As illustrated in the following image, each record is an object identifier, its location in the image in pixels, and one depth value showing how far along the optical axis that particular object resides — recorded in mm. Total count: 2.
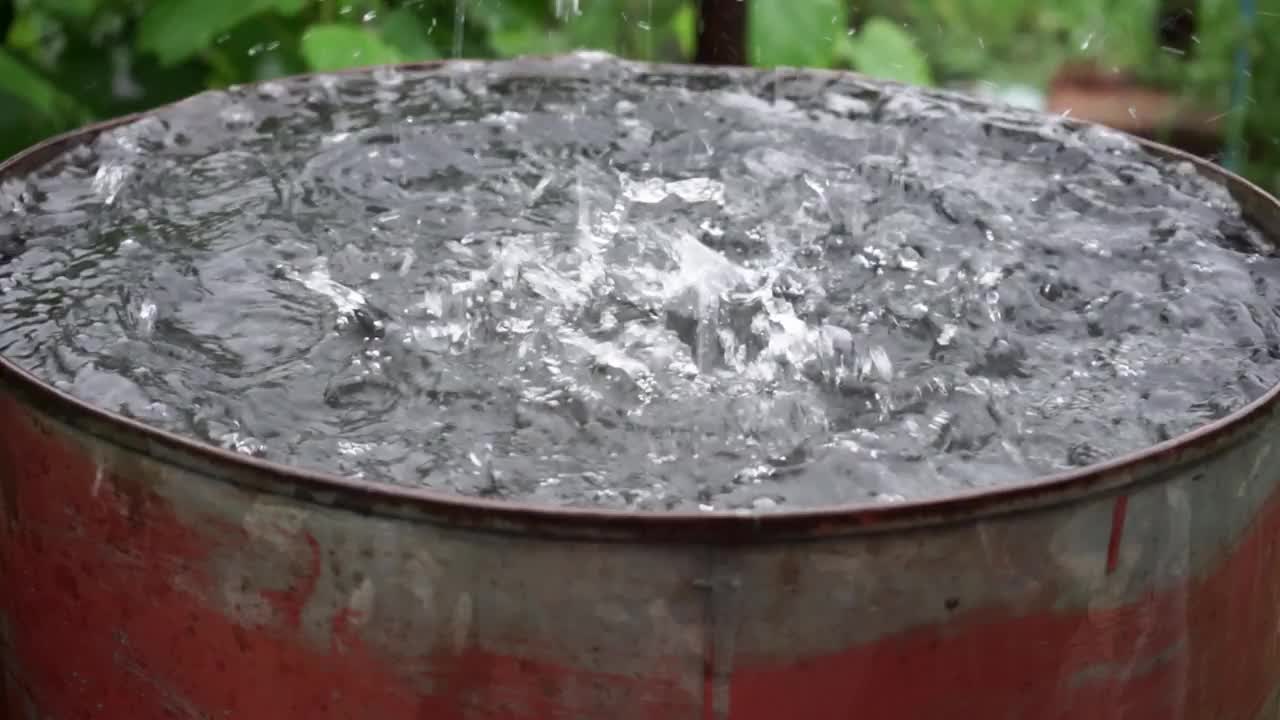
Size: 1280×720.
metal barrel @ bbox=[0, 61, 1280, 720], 995
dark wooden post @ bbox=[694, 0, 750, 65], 2688
